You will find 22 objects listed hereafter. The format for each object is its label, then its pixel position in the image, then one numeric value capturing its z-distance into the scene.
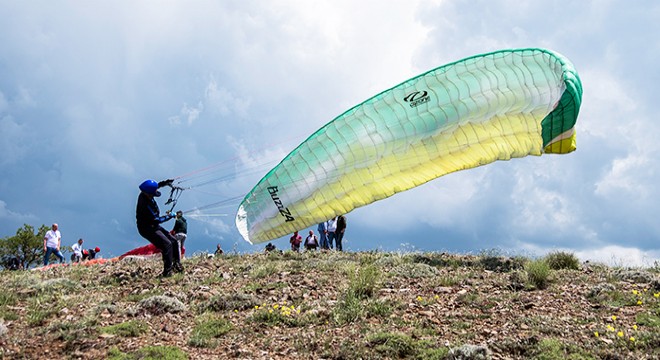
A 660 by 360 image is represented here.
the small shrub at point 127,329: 8.56
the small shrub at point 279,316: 8.92
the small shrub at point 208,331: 8.21
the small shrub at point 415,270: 11.87
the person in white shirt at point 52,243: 20.81
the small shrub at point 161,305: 9.59
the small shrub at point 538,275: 10.83
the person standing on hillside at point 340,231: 20.17
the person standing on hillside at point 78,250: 25.50
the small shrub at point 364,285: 10.05
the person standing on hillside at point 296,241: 23.44
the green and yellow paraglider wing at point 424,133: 12.84
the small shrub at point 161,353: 7.62
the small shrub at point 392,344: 7.48
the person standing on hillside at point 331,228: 20.94
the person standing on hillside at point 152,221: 12.42
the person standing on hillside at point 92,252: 28.03
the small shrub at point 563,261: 13.19
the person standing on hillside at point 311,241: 23.62
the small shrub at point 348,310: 8.80
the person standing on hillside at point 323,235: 20.98
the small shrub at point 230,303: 9.82
